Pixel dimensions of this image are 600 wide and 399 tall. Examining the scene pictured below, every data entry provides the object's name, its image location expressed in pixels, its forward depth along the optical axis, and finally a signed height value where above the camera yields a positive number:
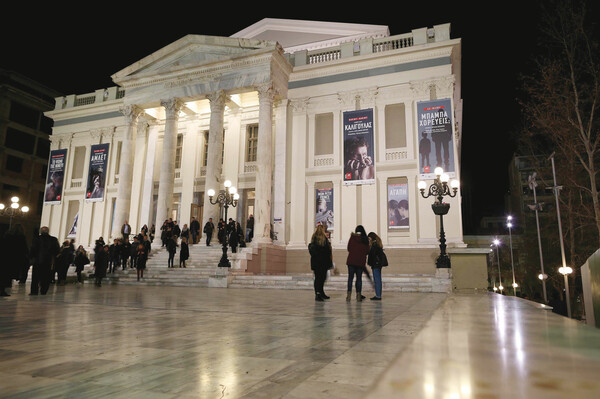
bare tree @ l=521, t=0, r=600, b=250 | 15.93 +7.93
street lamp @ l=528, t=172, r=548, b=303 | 24.56 +5.28
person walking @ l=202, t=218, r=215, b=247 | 19.91 +1.63
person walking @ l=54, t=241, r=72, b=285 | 14.88 -0.04
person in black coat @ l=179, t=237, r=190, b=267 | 17.71 +0.48
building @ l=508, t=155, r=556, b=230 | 53.26 +11.09
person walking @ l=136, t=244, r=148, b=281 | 16.56 +0.08
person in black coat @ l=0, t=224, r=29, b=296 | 9.32 +0.13
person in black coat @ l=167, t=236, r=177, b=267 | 17.59 +0.66
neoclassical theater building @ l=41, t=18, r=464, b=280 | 20.47 +7.38
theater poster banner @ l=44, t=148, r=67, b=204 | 28.36 +6.20
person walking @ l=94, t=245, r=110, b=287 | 14.65 -0.10
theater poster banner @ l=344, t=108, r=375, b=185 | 21.02 +6.25
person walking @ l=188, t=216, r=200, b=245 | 20.70 +1.73
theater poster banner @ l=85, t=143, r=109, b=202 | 26.38 +6.02
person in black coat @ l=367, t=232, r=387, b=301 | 9.40 +0.08
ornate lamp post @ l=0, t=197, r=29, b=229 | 21.20 +3.45
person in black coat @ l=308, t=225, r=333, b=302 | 8.80 +0.11
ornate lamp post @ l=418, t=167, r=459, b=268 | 13.68 +2.22
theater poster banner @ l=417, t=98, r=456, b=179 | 19.75 +6.53
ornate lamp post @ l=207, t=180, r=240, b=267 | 15.65 +2.81
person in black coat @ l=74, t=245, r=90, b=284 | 16.21 -0.04
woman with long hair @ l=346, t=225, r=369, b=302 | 9.05 +0.21
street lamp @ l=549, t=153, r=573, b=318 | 19.69 +1.40
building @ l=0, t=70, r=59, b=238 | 36.34 +11.56
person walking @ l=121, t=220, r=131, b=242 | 21.60 +1.77
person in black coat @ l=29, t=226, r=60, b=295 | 10.09 -0.01
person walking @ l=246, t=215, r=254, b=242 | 21.59 +1.84
